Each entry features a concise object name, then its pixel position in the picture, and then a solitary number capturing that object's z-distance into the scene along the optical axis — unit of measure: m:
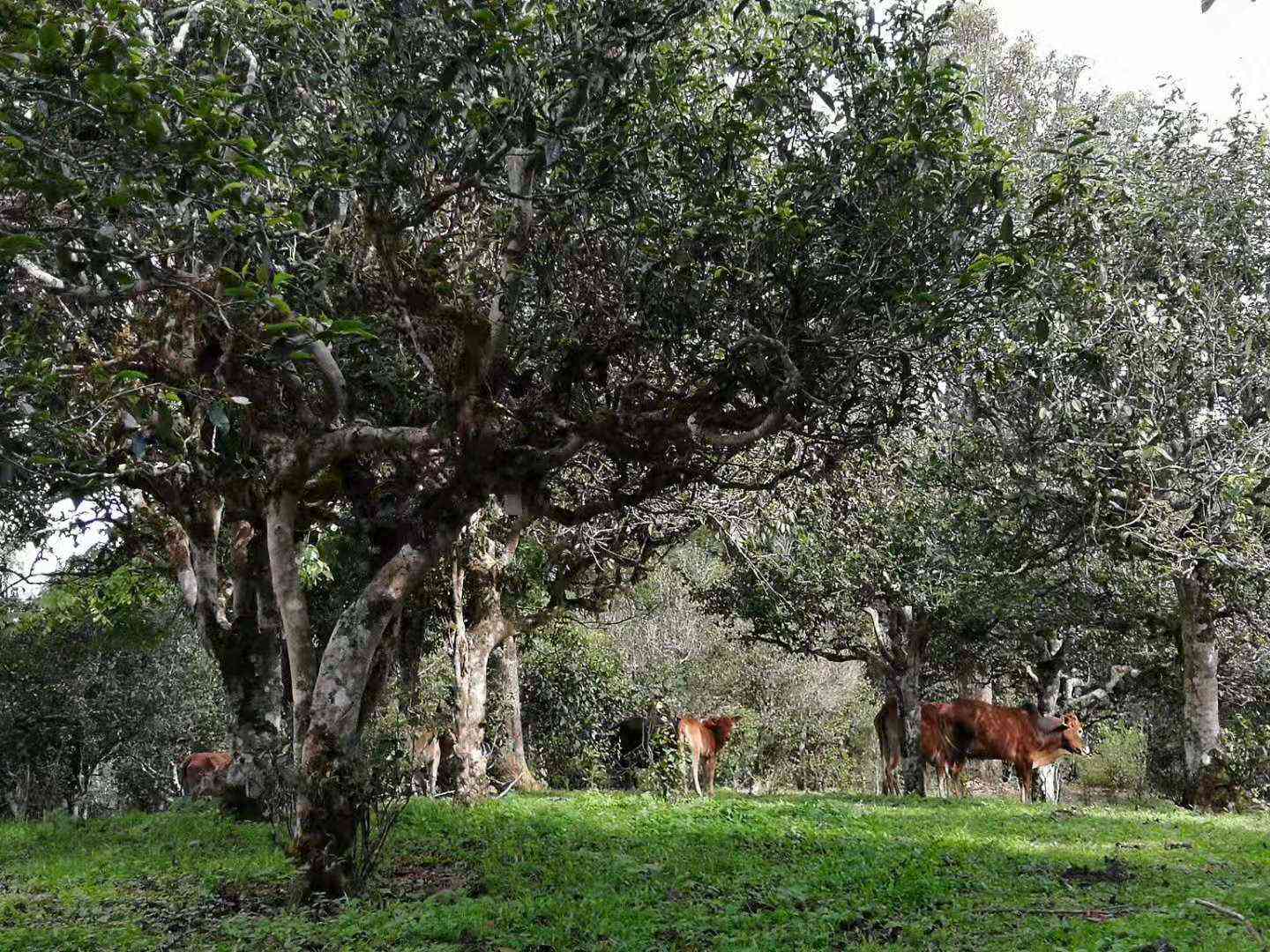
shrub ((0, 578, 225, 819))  27.23
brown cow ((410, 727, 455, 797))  21.83
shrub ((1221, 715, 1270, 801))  20.00
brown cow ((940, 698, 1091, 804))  24.25
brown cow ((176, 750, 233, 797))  21.96
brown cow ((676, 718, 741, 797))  24.64
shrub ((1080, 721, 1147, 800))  36.56
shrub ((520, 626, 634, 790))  30.27
